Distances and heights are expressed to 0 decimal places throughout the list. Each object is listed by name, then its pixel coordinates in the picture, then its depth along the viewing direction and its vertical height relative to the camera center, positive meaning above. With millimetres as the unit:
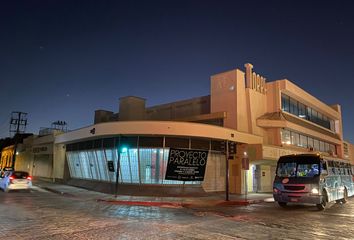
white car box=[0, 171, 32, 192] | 23375 -912
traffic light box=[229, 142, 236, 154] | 21484 +1805
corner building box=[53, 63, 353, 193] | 23156 +3223
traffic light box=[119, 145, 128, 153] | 23281 +1673
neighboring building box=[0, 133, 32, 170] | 50006 +2408
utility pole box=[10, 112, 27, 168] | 53250 +8126
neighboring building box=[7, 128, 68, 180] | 34769 +1711
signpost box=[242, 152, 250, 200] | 21172 +799
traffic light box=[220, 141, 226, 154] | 21500 +1896
